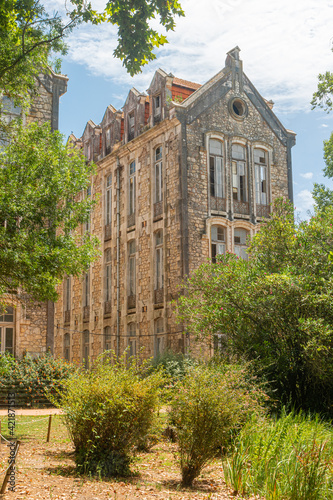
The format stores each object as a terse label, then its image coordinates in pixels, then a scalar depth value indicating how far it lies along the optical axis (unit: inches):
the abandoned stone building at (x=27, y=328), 860.0
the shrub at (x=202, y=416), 368.2
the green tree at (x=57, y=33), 384.2
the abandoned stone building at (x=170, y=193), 1024.9
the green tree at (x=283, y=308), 550.9
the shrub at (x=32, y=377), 801.6
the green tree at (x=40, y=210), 528.6
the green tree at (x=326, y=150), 913.5
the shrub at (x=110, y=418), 376.8
